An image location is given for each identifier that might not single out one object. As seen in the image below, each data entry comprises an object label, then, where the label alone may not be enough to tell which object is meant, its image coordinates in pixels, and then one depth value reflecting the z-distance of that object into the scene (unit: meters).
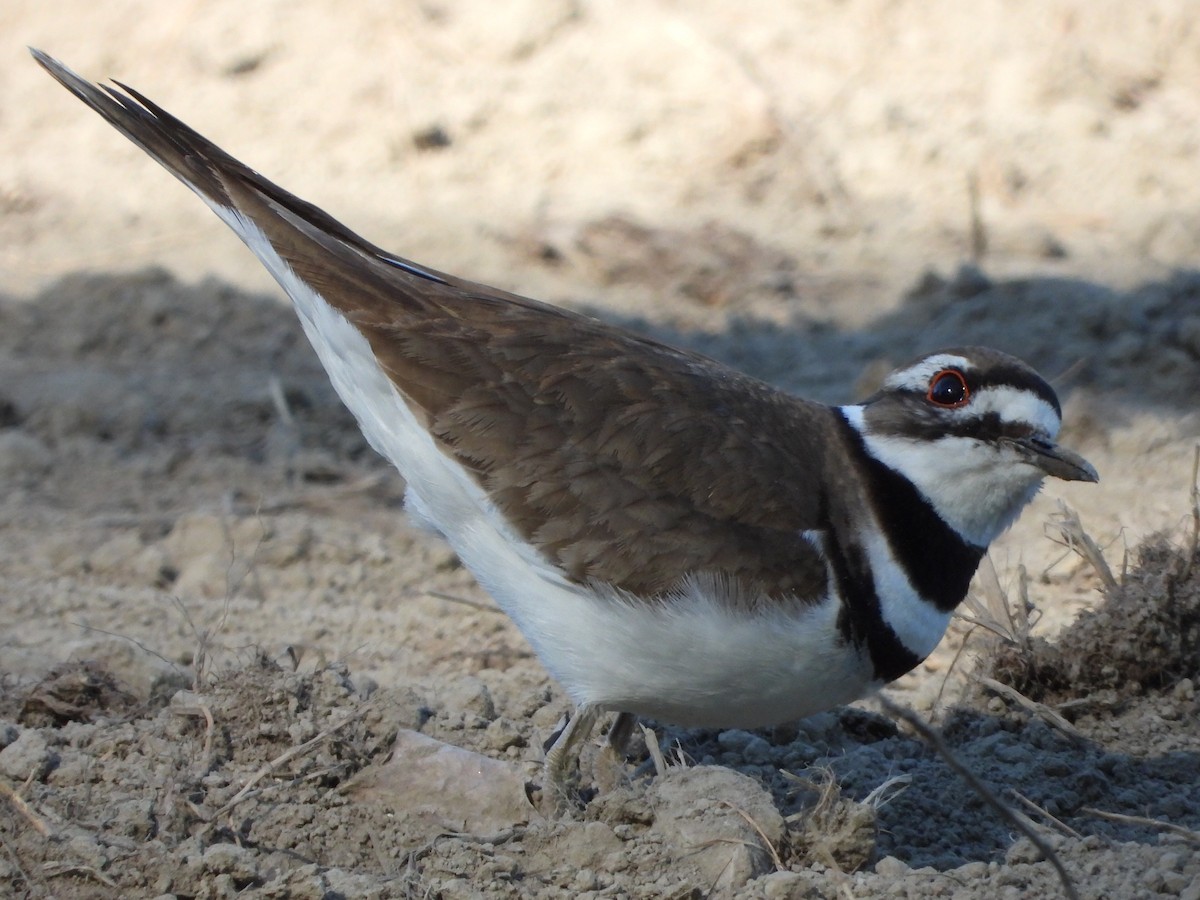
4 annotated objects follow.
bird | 6.91
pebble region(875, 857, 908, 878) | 6.53
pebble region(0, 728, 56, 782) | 6.87
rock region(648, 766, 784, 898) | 6.38
